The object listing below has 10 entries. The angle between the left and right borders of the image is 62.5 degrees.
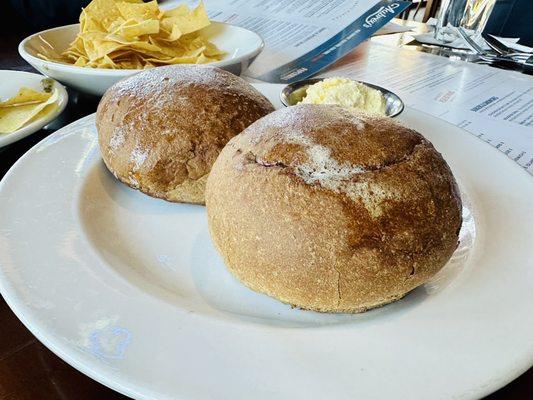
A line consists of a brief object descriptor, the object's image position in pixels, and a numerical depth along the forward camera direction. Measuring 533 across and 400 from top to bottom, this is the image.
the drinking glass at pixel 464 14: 0.43
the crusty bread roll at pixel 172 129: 0.19
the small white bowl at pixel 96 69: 0.27
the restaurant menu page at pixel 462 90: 0.28
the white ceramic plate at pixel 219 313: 0.11
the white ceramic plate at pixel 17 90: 0.22
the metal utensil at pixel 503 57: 0.39
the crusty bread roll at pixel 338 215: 0.13
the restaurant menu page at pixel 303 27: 0.37
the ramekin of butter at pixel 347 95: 0.23
